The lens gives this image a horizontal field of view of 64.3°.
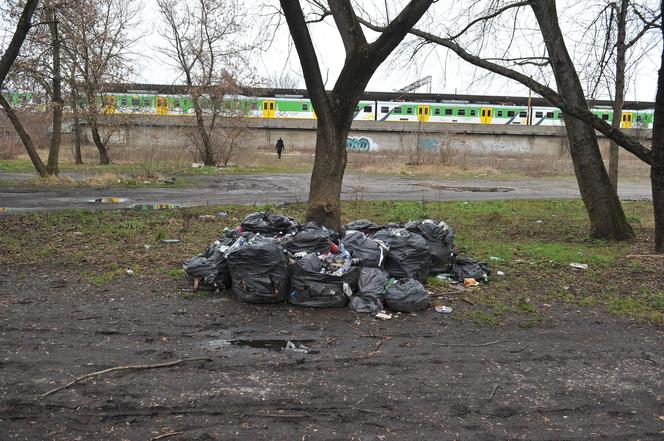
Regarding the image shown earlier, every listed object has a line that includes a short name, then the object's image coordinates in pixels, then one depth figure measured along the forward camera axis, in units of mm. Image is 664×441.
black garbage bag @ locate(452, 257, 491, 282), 6461
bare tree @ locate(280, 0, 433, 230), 7223
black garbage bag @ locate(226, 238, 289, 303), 5312
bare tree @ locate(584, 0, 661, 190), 8633
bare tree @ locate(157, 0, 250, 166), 28297
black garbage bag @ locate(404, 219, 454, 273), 6395
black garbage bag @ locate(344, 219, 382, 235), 7043
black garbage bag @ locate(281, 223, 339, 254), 5816
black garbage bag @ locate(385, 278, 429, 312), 5297
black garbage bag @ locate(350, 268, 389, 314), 5280
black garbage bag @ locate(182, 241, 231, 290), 5723
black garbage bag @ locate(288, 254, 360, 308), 5309
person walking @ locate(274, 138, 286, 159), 38875
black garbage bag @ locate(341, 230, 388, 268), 5773
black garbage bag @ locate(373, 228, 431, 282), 5902
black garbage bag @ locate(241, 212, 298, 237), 6625
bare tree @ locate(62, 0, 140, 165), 21662
